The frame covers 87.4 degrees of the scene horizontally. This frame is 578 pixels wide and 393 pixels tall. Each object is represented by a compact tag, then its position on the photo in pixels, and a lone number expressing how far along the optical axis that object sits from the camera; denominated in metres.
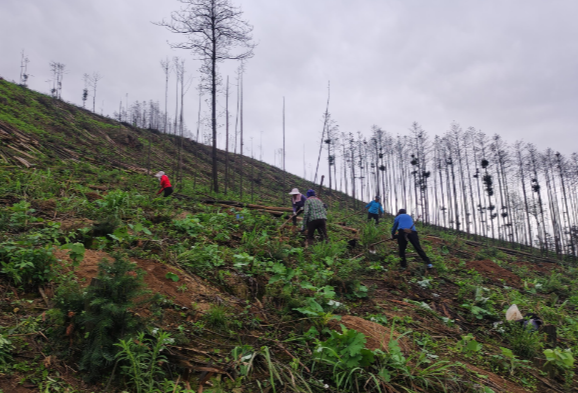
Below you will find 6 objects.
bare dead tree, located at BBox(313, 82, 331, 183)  10.50
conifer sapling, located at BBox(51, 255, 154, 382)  2.26
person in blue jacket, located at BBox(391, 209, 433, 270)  6.88
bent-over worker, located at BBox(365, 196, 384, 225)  11.53
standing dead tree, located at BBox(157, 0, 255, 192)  15.02
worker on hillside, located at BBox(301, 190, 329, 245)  6.84
